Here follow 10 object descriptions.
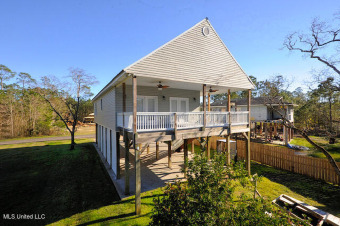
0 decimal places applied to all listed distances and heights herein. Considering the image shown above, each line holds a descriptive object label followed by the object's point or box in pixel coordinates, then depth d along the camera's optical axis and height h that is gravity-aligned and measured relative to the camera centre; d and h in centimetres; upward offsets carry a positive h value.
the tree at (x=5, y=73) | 3396 +952
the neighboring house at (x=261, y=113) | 2554 +11
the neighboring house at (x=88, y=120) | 5441 -202
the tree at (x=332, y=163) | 898 -299
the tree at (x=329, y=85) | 1090 +216
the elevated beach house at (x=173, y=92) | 760 +160
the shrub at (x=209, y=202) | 284 -185
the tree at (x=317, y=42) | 1099 +534
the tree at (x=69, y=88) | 1956 +350
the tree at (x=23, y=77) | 3271 +832
